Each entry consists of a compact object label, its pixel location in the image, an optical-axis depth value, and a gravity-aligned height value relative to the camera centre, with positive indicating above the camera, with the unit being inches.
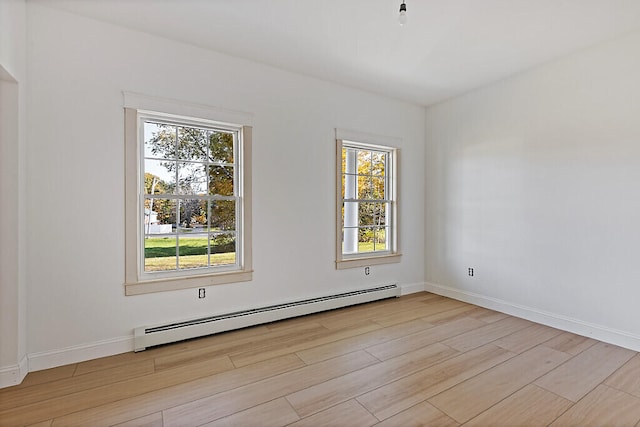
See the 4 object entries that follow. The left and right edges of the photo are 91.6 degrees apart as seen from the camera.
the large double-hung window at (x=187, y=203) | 116.6 +4.4
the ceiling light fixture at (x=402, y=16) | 84.5 +54.1
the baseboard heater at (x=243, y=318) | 112.4 -43.7
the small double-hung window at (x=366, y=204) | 165.0 +5.2
